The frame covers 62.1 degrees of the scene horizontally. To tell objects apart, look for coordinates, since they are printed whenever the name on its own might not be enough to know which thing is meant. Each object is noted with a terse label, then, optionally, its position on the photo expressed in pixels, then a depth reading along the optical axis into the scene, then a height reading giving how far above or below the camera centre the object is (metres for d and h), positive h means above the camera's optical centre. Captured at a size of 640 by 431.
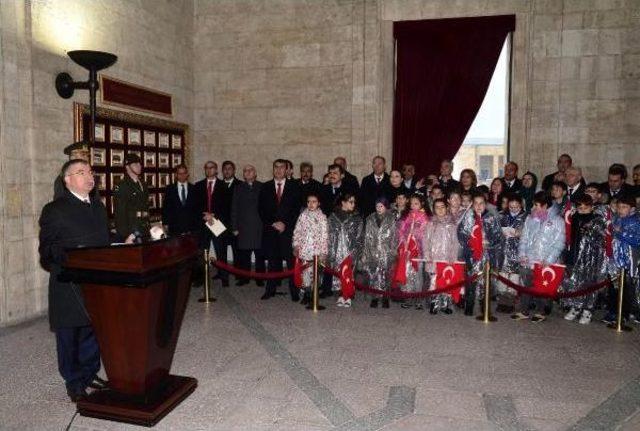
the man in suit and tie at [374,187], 7.65 -0.15
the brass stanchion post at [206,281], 6.88 -1.37
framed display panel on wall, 7.40 +0.46
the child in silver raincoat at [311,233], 6.70 -0.72
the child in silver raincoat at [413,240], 6.51 -0.78
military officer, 6.18 -0.31
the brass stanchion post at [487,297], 5.93 -1.36
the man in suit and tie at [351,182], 7.84 -0.08
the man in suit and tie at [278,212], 7.50 -0.52
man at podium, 3.63 -0.49
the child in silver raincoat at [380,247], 6.60 -0.89
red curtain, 9.19 +1.71
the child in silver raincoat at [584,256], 5.98 -0.89
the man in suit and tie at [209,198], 7.99 -0.34
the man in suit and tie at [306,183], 7.65 -0.10
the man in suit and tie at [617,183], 6.83 -0.06
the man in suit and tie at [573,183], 6.86 -0.07
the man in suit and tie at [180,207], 7.96 -0.47
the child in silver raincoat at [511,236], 6.51 -0.72
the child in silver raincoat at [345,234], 6.77 -0.74
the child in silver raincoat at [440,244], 6.31 -0.80
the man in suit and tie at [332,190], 7.37 -0.20
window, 9.56 +0.42
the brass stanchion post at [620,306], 5.68 -1.38
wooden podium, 3.22 -0.89
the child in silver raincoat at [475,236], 6.31 -0.70
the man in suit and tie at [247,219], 8.05 -0.66
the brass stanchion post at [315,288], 6.42 -1.37
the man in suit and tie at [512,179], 7.82 -0.02
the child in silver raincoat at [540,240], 6.10 -0.72
